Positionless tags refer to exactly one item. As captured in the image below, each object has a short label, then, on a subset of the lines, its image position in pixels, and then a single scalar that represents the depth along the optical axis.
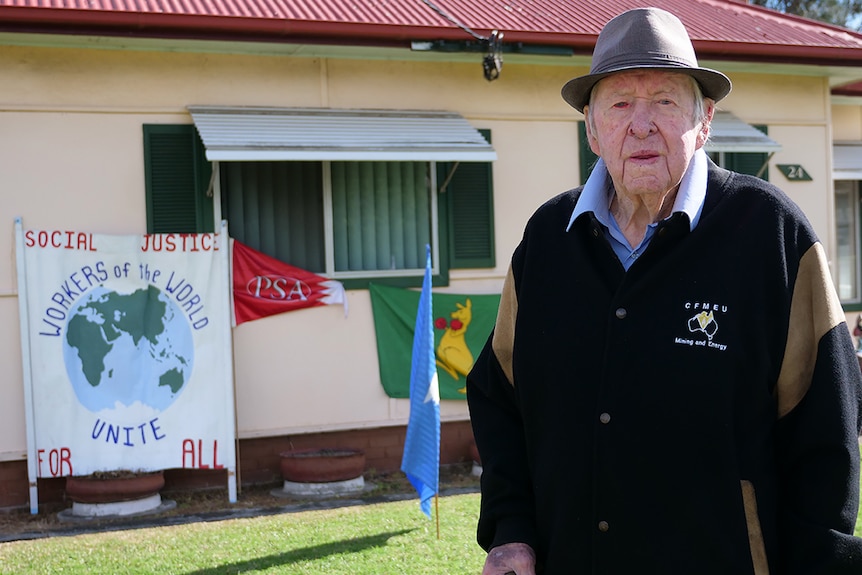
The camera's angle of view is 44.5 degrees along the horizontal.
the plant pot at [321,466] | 8.28
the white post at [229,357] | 8.10
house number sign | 10.51
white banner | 7.82
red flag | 8.50
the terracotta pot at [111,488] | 7.69
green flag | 8.95
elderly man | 2.26
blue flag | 6.88
